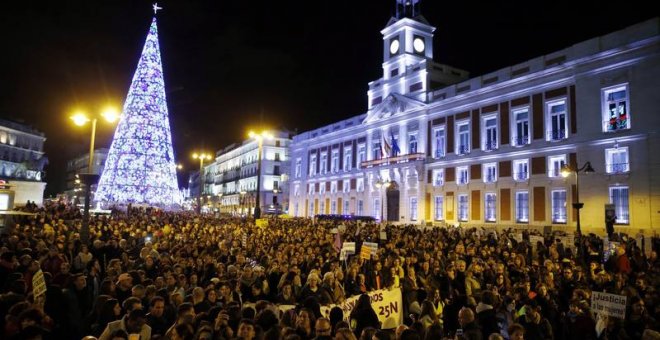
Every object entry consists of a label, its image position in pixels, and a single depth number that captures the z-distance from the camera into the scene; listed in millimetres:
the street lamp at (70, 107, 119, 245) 15086
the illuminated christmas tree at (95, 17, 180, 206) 32938
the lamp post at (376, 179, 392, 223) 43894
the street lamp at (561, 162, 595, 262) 16412
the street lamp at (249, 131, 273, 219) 25516
